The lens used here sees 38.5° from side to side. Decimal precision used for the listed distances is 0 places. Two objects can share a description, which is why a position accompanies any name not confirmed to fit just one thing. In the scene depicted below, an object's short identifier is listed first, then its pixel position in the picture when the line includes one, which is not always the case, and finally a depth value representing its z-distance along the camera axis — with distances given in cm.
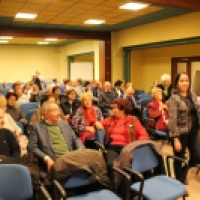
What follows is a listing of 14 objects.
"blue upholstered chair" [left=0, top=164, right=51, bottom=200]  219
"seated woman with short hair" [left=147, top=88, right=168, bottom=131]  495
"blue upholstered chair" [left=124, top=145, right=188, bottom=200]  246
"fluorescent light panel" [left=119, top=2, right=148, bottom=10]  628
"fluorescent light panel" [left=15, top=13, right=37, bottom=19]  748
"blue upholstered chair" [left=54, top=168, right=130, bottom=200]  238
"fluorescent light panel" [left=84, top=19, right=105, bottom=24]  827
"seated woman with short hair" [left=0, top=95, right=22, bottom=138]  393
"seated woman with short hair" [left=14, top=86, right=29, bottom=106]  638
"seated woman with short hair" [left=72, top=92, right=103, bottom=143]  397
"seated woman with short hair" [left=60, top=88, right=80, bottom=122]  538
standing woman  311
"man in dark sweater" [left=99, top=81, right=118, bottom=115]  681
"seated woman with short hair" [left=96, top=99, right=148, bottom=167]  336
